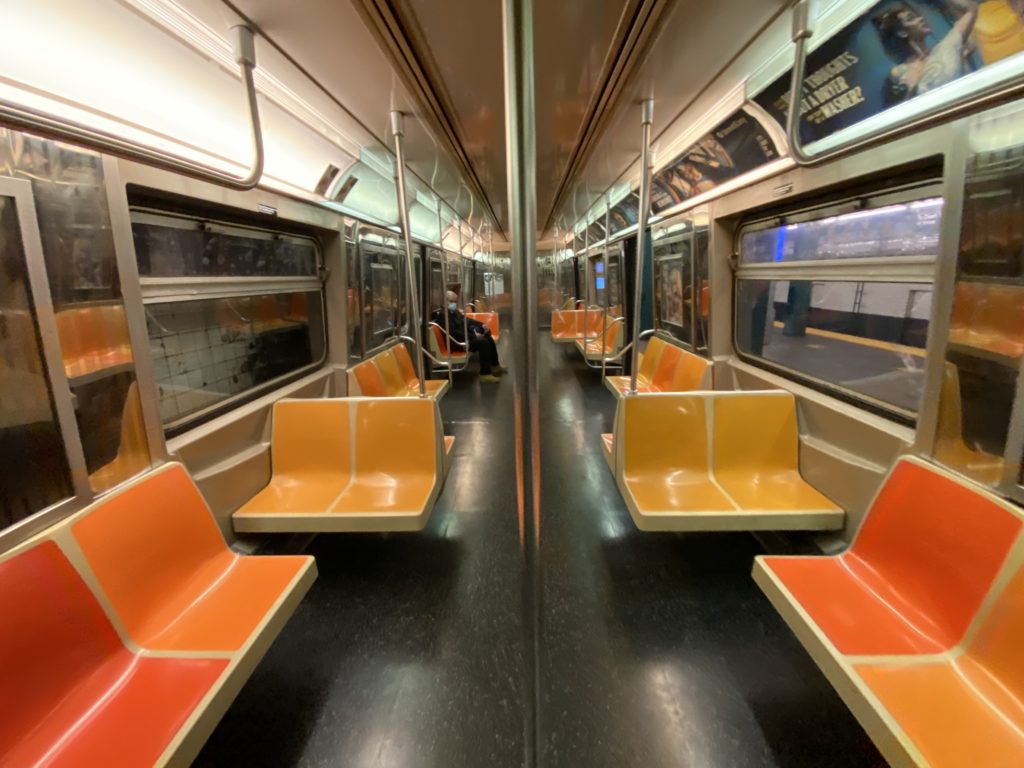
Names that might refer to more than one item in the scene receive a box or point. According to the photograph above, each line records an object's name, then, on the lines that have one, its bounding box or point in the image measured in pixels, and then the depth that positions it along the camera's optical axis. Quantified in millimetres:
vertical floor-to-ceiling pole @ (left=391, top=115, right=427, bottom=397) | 2234
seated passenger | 6887
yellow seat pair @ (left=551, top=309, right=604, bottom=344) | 8070
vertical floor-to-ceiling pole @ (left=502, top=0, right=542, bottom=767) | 581
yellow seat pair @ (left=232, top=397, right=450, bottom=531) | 2436
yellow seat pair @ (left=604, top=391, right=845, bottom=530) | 2430
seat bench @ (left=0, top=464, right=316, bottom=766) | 1109
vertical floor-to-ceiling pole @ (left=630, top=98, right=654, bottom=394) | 2045
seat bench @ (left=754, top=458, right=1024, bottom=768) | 1092
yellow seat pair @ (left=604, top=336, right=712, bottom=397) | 3631
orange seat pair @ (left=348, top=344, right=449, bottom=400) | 3779
